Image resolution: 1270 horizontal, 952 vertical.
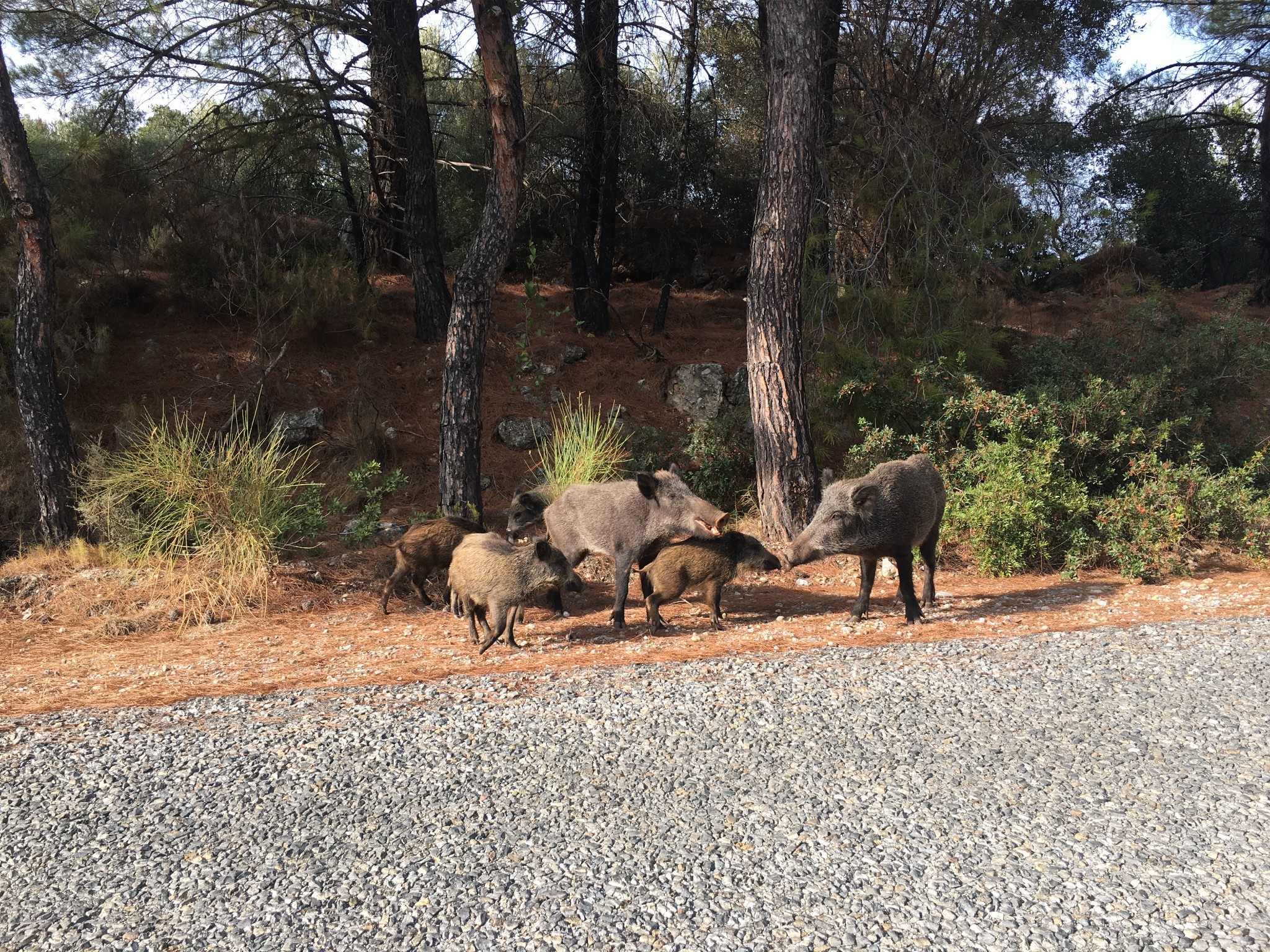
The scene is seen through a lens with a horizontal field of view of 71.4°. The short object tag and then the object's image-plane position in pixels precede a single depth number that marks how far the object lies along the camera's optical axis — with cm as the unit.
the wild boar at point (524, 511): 853
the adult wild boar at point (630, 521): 717
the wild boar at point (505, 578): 650
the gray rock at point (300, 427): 1227
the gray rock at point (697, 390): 1339
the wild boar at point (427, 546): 769
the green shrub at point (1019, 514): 847
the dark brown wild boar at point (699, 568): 706
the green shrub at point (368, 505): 912
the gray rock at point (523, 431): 1268
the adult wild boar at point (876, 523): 671
